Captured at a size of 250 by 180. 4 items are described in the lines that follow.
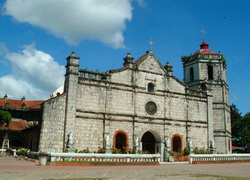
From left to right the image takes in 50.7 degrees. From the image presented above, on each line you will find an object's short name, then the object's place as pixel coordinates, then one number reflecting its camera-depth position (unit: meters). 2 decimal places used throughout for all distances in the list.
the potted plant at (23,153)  23.72
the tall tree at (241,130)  42.88
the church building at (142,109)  22.81
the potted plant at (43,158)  16.14
